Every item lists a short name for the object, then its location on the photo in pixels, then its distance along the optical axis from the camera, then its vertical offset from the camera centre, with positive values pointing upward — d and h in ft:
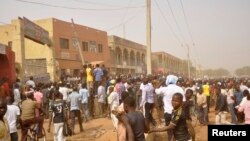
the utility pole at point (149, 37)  59.52 +6.10
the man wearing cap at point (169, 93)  27.71 -1.66
